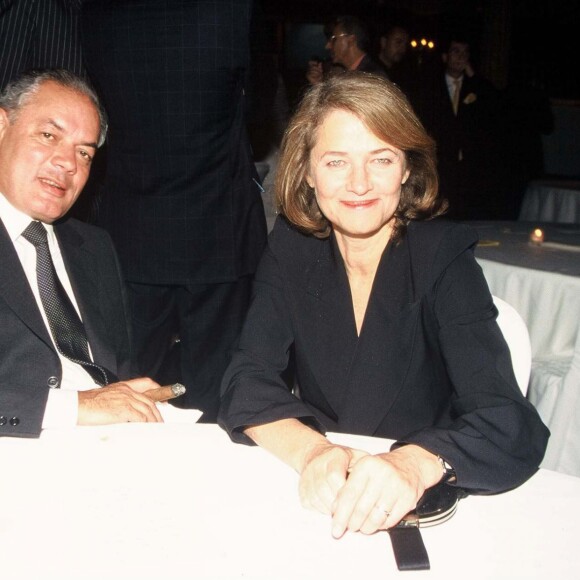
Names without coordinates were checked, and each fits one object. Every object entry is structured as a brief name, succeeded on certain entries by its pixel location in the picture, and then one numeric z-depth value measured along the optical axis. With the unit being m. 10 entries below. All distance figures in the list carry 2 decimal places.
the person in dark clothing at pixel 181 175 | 2.24
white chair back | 1.49
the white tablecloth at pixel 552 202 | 4.99
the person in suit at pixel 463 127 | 5.53
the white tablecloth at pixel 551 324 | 2.39
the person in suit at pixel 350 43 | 4.10
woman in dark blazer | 1.22
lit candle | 3.01
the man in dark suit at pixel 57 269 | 1.55
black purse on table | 0.87
